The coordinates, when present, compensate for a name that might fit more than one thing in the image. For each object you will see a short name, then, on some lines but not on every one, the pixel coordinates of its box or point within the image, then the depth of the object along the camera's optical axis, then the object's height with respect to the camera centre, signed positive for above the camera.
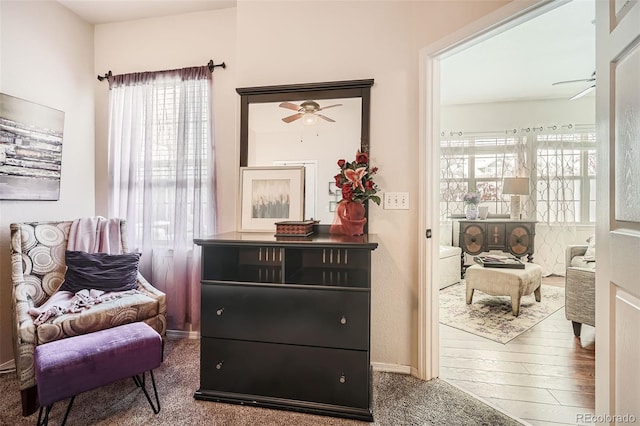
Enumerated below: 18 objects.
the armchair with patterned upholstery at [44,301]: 1.64 -0.59
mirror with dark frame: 2.16 +0.60
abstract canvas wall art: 2.12 +0.46
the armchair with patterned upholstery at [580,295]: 2.51 -0.67
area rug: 2.79 -1.02
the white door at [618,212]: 0.85 +0.01
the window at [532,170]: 4.70 +0.71
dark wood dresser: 1.62 -0.66
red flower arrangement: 1.96 +0.22
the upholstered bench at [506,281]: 3.05 -0.69
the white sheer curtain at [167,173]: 2.61 +0.34
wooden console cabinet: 4.57 -0.32
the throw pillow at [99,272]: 2.16 -0.43
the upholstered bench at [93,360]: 1.42 -0.73
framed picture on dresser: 2.17 +0.12
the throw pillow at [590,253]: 2.94 -0.38
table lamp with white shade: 4.59 +0.43
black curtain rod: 2.60 +1.25
